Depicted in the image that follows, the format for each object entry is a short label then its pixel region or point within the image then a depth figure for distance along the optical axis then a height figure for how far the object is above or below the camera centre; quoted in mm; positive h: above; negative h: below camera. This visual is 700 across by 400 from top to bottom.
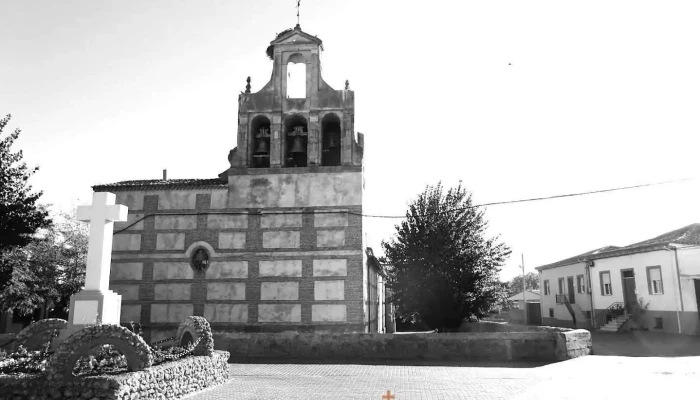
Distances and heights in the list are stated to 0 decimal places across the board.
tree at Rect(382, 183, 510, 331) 23469 +1673
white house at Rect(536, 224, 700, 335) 25766 +805
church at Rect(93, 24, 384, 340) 21922 +3091
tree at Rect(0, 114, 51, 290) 18531 +3280
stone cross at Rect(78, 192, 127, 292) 12664 +1670
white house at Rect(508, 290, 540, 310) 58406 +395
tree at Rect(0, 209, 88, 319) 26797 +1628
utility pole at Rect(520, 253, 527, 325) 46319 -761
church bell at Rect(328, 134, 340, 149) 23906 +7234
